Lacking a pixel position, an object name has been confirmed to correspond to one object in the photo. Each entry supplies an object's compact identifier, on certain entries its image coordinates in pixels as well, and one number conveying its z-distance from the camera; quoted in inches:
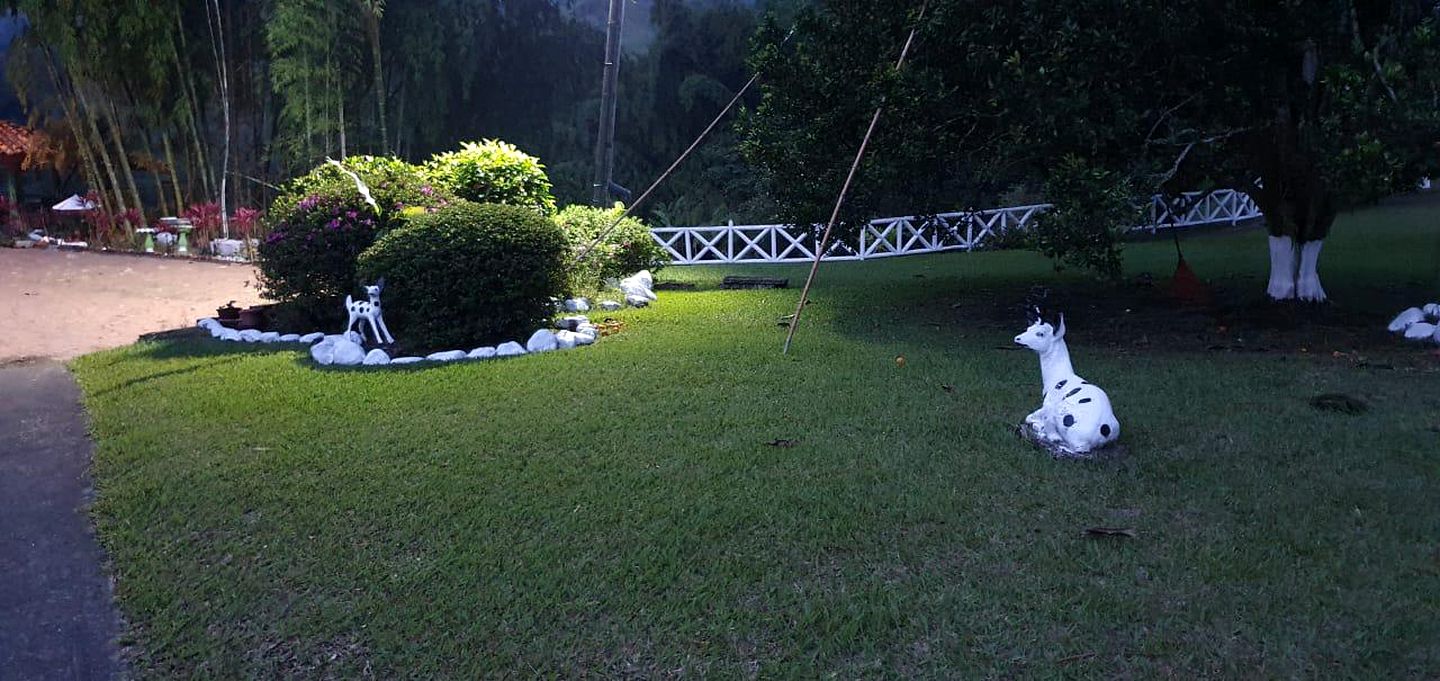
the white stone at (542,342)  312.3
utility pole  478.9
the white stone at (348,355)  296.9
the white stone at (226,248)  665.6
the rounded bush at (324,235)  349.7
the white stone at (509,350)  306.2
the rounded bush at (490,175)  404.5
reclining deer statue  180.9
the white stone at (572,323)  347.9
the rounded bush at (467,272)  305.1
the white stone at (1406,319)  299.4
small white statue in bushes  311.3
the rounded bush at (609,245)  437.4
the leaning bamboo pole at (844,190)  286.5
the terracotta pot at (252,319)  357.1
